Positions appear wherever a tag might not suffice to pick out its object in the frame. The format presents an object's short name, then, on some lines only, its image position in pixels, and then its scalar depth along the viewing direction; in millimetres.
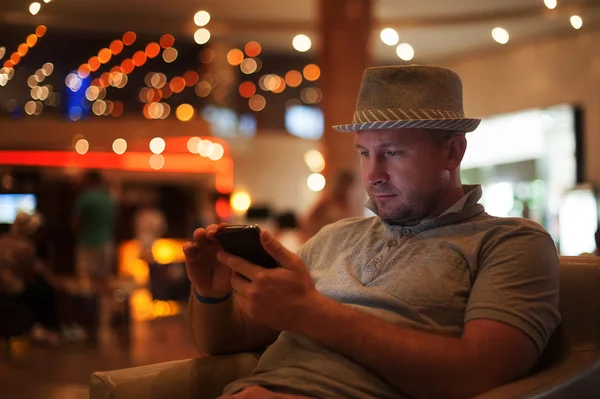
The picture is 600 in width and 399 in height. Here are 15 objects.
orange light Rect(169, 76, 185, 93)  11688
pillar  6730
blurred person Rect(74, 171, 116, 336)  7020
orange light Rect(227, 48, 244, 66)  11671
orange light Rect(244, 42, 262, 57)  11406
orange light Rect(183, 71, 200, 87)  11719
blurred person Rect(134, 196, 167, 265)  9352
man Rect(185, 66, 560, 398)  1365
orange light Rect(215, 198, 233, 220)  7340
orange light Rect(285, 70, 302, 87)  12318
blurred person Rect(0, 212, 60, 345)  5301
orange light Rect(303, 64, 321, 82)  12395
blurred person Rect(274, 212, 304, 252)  8234
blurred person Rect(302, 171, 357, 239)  5711
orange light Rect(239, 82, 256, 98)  12336
